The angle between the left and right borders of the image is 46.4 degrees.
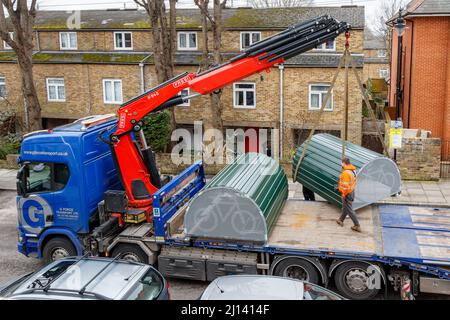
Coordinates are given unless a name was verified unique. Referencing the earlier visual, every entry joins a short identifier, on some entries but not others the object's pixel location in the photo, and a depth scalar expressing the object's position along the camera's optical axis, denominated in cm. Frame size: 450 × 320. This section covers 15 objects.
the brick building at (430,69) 2183
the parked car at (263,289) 753
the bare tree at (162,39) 2201
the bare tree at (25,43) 2028
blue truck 968
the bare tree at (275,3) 5299
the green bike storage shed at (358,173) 1175
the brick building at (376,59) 5239
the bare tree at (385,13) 5548
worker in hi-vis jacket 1092
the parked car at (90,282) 766
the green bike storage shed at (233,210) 1006
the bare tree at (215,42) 2152
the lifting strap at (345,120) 1107
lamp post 1660
